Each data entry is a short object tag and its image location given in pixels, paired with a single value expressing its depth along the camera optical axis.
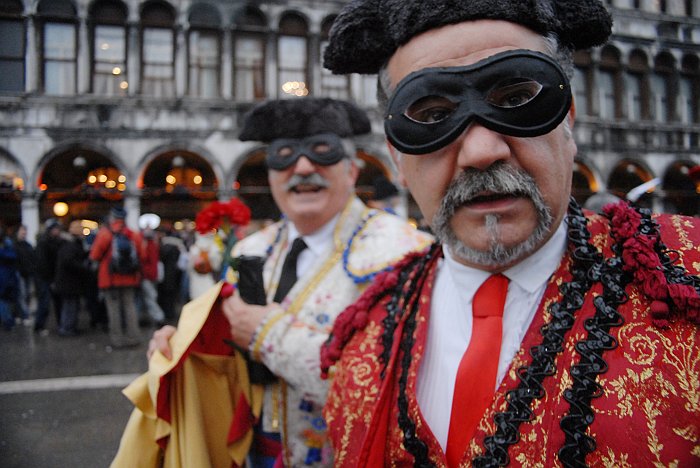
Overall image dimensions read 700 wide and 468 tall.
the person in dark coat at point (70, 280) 7.64
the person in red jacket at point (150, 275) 8.18
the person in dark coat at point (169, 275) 9.05
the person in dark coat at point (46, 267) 7.87
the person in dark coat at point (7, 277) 8.11
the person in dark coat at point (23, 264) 8.77
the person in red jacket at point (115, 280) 7.03
